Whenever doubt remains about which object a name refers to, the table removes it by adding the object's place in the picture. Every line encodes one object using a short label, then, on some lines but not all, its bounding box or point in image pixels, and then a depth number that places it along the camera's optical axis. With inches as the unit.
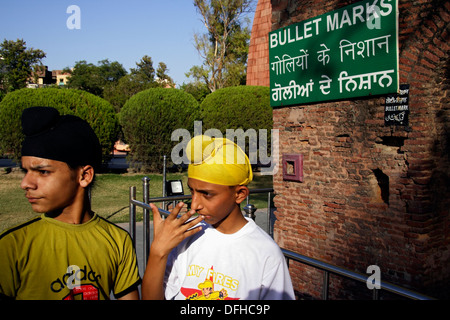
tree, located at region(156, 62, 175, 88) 2297.0
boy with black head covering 62.1
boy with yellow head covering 71.5
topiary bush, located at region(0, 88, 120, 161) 622.5
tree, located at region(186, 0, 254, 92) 1273.4
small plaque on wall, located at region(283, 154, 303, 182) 223.0
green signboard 178.1
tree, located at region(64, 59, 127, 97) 2128.4
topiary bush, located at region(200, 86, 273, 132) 743.7
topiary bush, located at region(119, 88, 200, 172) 689.0
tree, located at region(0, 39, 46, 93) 1537.9
